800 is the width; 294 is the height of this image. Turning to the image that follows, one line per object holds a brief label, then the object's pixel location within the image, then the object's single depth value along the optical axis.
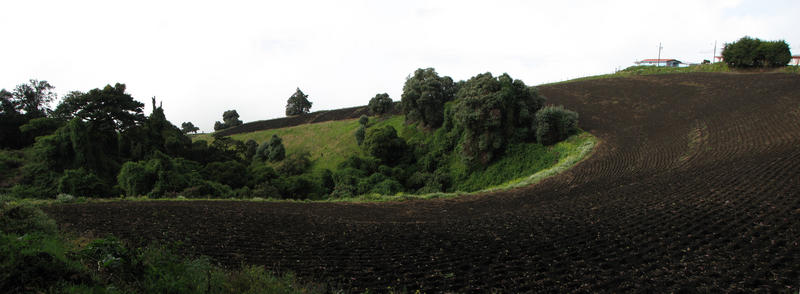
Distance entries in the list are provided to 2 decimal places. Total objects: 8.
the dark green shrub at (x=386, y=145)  40.91
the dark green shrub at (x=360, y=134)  48.34
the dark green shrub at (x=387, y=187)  29.92
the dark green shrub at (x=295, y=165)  43.02
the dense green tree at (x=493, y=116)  33.03
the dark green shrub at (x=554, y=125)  32.16
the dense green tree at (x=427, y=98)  44.12
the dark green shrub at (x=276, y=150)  48.69
